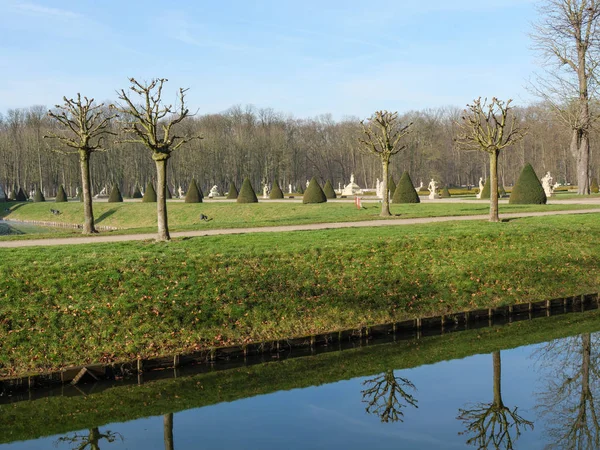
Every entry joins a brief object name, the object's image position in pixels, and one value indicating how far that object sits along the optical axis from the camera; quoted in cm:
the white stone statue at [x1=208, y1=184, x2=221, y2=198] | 7226
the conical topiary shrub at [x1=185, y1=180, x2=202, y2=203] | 4922
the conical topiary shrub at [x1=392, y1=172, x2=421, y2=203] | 4012
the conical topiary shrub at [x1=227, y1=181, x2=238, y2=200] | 5694
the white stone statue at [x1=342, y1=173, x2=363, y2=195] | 6291
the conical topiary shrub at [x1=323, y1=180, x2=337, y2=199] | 5509
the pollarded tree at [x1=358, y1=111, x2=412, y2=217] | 3030
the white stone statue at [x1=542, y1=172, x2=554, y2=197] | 4828
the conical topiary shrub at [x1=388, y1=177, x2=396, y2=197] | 4703
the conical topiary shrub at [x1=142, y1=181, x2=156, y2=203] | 5275
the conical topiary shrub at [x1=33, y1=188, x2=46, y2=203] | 6844
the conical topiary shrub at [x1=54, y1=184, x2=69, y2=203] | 6147
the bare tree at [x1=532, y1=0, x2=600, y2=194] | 4391
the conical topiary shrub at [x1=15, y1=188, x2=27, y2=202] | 7050
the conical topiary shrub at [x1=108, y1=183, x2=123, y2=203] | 5706
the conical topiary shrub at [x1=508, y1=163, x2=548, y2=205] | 3597
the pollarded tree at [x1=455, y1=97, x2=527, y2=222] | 2522
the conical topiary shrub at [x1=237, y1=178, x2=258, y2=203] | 4539
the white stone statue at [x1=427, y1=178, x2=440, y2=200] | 5167
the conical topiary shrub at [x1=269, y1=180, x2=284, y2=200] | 5428
